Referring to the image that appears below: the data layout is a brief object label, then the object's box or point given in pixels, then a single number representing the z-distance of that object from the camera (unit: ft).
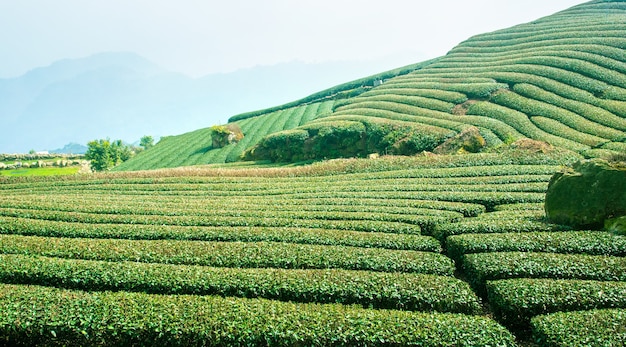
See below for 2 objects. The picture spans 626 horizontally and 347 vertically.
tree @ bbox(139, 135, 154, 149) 519.44
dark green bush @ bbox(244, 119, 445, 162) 131.34
